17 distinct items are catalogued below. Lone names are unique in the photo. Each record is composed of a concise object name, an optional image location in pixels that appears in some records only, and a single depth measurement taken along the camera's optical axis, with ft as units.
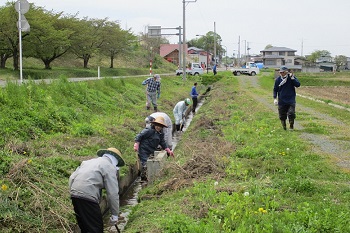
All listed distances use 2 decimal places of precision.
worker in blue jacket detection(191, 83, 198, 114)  68.92
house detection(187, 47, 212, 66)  279.69
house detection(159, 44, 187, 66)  269.03
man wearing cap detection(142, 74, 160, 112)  54.65
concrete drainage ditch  24.47
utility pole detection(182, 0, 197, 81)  126.62
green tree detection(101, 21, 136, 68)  148.46
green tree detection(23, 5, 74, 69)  100.37
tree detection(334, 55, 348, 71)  331.98
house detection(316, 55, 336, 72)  333.83
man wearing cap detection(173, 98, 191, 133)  48.00
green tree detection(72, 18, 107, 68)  126.46
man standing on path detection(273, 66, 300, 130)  35.78
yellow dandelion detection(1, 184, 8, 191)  19.03
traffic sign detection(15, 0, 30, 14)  39.47
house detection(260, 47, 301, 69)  313.94
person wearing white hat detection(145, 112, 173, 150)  30.93
